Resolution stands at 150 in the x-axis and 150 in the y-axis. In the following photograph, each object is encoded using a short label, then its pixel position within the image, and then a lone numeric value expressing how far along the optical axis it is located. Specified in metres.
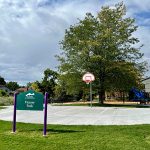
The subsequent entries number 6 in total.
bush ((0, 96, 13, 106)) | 18.56
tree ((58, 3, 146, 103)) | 16.97
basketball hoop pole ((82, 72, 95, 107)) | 14.73
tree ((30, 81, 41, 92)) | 31.32
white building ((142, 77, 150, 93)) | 30.99
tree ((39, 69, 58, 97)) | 32.27
